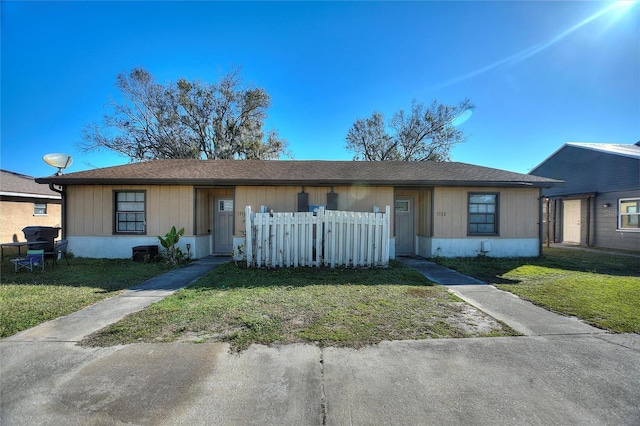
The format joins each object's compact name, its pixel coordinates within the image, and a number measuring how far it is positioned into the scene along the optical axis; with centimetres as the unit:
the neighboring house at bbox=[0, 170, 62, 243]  1201
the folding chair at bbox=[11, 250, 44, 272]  690
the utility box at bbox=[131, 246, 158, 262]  848
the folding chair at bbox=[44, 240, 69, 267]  761
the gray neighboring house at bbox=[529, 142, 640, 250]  1171
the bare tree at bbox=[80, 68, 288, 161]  1991
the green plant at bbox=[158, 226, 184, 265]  831
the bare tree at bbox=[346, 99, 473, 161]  2212
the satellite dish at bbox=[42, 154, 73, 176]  933
